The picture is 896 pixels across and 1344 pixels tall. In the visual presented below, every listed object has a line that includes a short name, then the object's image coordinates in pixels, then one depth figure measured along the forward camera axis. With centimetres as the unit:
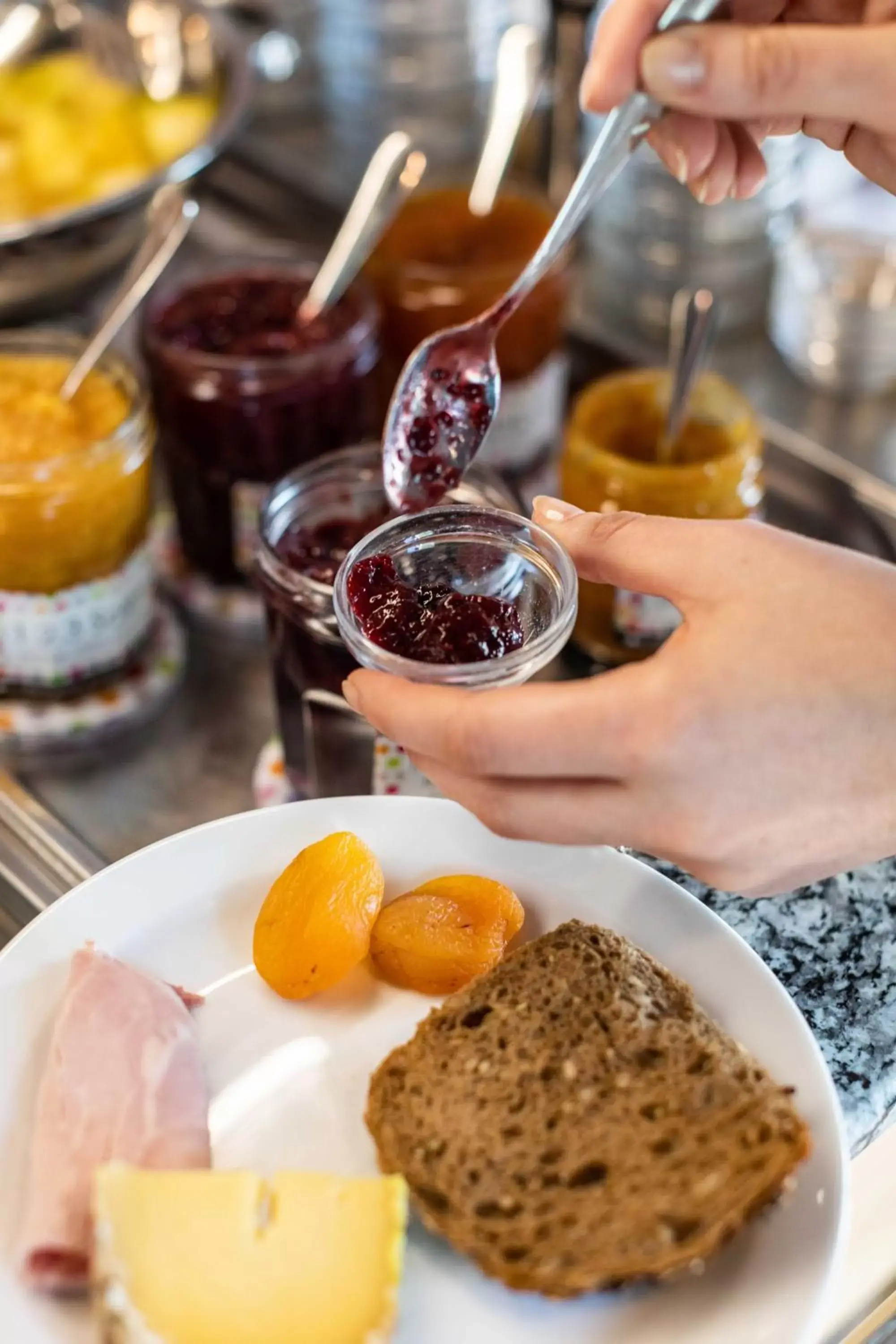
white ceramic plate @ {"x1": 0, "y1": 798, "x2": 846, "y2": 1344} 70
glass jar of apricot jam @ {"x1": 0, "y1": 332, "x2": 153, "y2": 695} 114
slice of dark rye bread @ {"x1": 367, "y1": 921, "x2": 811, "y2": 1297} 69
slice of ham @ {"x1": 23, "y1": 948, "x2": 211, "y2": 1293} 70
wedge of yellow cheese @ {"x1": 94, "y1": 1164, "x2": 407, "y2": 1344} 65
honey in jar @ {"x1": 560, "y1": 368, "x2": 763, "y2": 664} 120
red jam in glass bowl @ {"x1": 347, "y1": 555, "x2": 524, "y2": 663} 81
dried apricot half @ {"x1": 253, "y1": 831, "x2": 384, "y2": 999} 84
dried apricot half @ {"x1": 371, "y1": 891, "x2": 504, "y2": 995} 85
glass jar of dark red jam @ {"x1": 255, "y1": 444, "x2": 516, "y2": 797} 102
